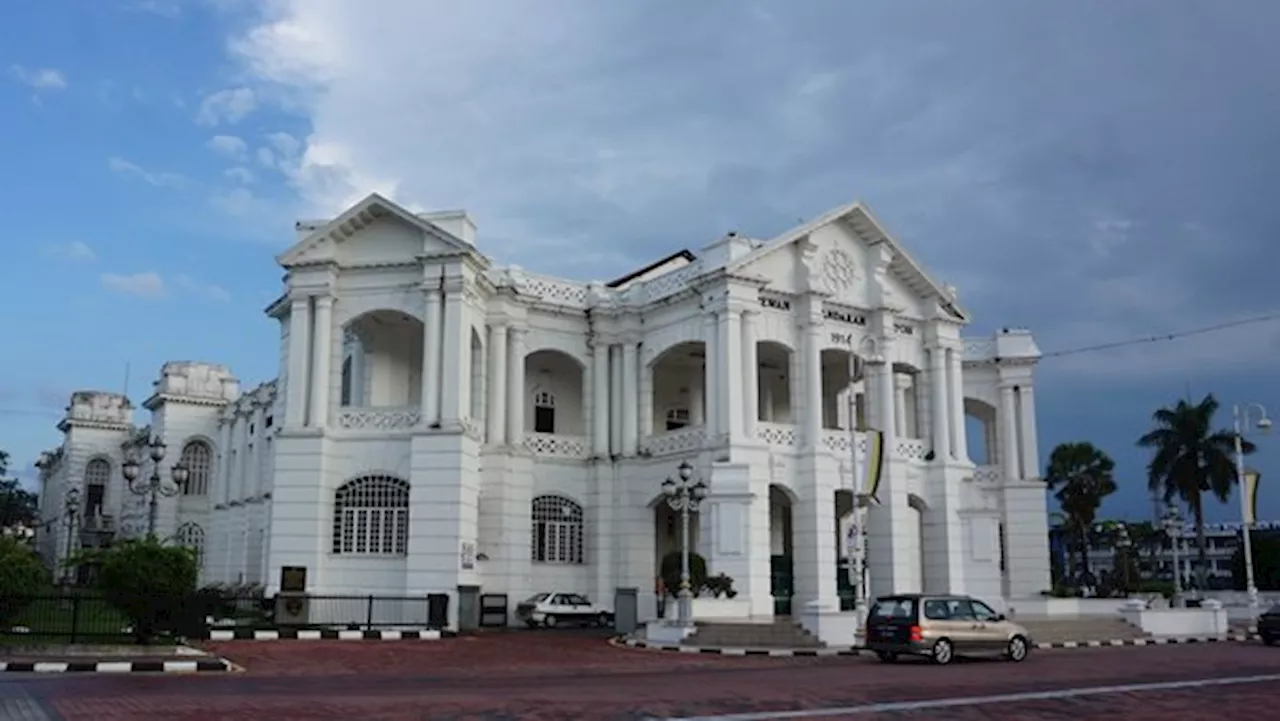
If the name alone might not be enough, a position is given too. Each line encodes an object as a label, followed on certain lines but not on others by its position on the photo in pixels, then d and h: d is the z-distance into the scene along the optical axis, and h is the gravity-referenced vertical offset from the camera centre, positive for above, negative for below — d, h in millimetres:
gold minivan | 22500 -1536
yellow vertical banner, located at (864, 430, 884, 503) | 29859 +2302
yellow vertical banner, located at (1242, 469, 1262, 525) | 36375 +1766
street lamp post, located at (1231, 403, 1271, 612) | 36188 +1354
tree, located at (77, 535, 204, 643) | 21516 -576
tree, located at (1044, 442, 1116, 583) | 56750 +3430
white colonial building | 32406 +4044
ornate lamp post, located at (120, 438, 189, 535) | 26109 +1748
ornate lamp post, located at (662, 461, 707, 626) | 28484 +1209
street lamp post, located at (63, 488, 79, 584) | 45162 +1646
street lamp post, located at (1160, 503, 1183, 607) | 43844 +1038
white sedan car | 34406 -1791
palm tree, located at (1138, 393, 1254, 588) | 54750 +4476
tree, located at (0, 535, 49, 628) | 20922 -533
